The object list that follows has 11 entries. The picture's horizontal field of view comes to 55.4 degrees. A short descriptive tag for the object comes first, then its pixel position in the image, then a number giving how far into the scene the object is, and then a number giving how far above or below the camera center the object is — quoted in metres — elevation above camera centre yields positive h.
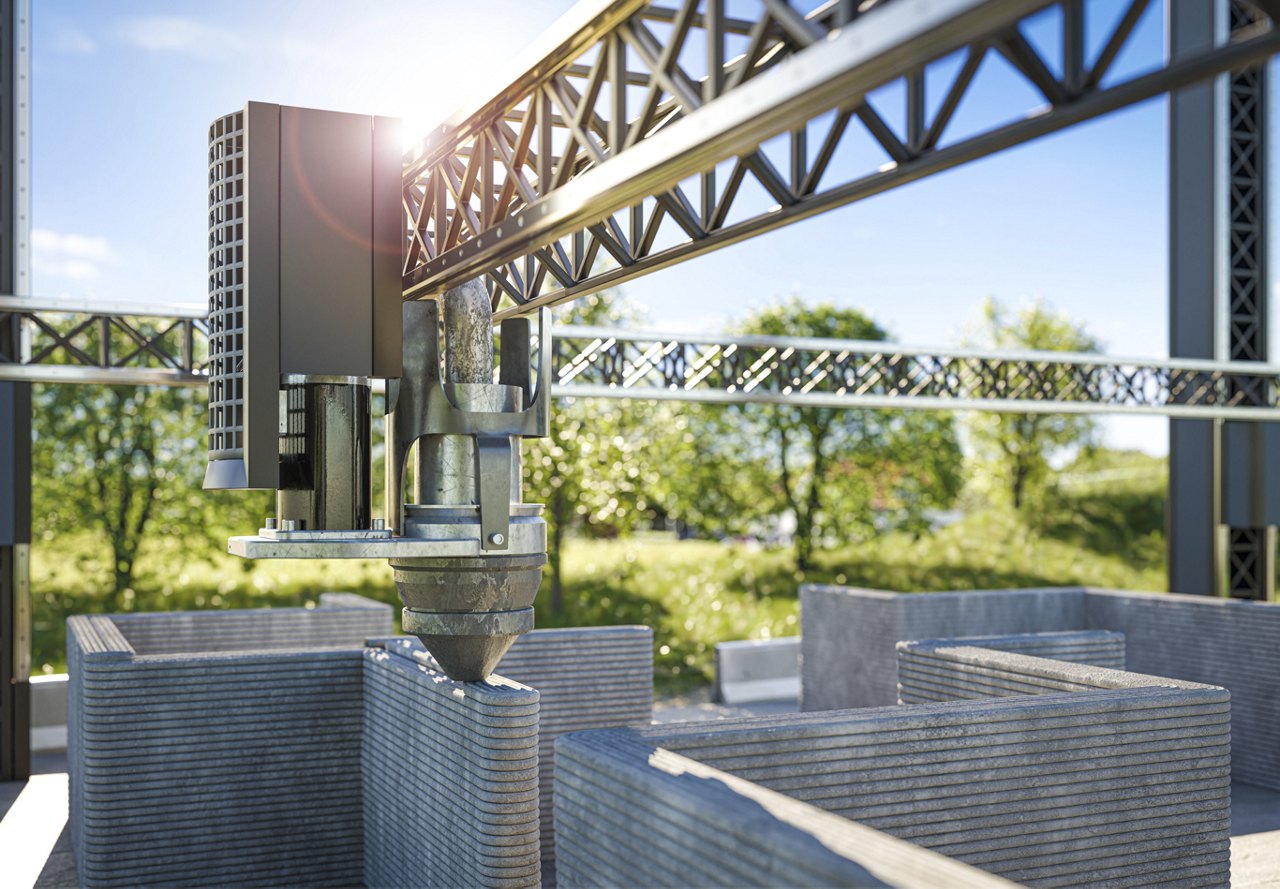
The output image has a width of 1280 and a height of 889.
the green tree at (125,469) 25.03 -0.25
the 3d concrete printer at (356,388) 6.47 +0.39
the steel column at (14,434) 12.28 +0.24
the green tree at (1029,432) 36.94 +0.75
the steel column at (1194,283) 18.19 +2.64
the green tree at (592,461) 23.52 -0.09
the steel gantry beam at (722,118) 3.74 +1.26
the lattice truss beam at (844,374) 12.95 +1.14
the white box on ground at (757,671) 16.64 -2.96
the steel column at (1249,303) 18.42 +2.36
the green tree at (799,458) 30.58 -0.04
